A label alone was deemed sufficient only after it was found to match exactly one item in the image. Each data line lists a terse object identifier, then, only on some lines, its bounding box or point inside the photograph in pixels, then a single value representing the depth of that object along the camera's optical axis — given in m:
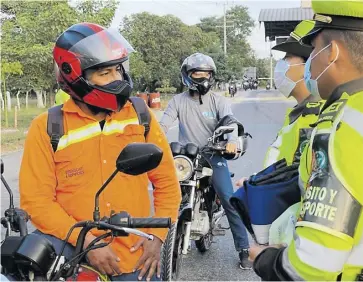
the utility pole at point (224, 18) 76.79
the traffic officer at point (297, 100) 2.91
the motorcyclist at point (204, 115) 5.30
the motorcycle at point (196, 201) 4.51
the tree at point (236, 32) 82.93
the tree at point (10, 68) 17.36
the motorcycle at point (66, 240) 1.78
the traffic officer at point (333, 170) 1.56
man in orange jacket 2.56
